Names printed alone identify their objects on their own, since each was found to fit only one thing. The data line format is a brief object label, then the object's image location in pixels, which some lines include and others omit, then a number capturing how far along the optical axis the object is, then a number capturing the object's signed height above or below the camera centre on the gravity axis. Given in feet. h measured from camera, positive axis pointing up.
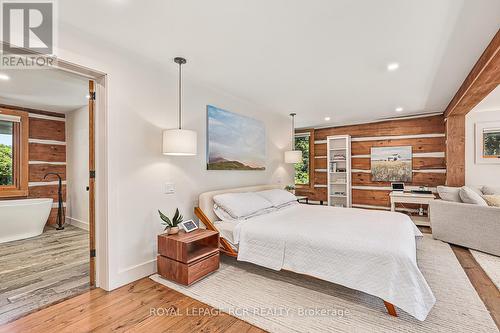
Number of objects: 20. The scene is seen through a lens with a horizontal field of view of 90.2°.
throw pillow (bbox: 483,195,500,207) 11.79 -1.64
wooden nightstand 8.09 -3.14
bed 6.31 -2.51
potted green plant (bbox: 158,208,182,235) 8.79 -2.08
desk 15.71 -2.15
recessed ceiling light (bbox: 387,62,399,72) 9.11 +3.72
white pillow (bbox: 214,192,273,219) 10.30 -1.63
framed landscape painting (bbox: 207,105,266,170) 11.75 +1.29
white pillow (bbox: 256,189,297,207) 12.53 -1.63
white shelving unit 20.25 -0.36
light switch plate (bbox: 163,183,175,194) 9.61 -0.86
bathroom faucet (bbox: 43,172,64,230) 15.89 -2.71
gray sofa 10.85 -2.77
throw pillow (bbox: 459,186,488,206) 11.72 -1.52
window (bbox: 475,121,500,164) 16.15 +1.56
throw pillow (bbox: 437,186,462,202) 12.75 -1.46
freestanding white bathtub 13.10 -2.86
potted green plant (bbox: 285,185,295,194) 16.66 -1.50
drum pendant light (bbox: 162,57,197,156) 8.82 +0.88
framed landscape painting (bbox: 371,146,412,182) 18.31 +0.13
